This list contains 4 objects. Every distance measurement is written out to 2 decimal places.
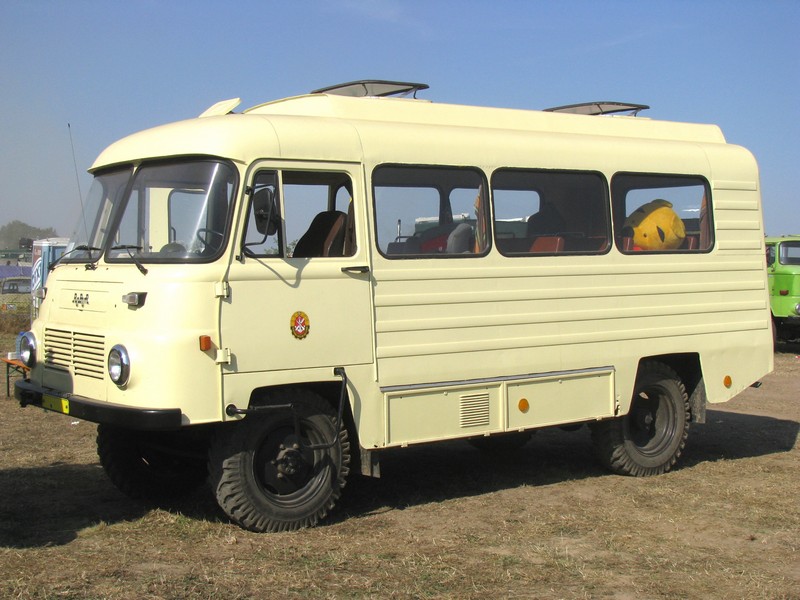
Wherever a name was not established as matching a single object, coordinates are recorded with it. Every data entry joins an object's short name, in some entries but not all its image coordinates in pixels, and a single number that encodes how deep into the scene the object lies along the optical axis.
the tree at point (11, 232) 85.31
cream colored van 6.69
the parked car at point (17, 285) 31.38
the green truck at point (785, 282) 20.39
